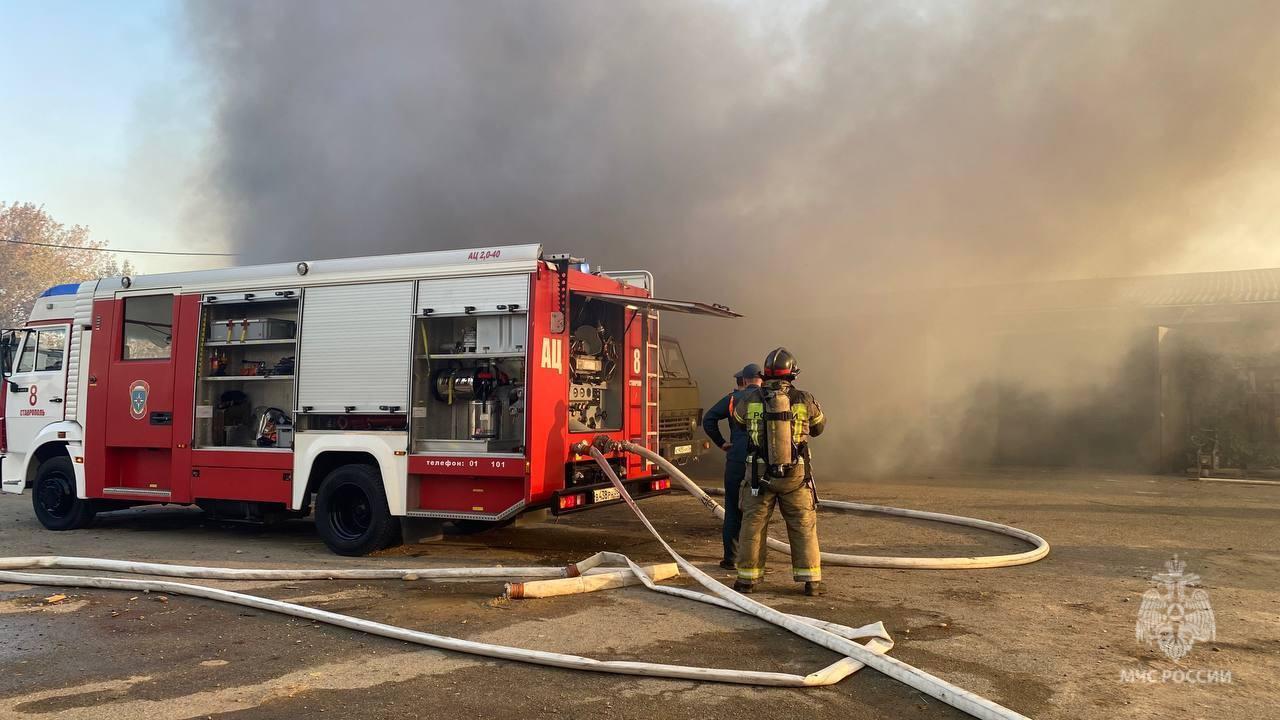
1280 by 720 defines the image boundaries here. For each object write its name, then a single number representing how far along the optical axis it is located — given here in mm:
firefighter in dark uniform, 6316
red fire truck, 6719
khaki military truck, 10375
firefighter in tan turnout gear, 5441
